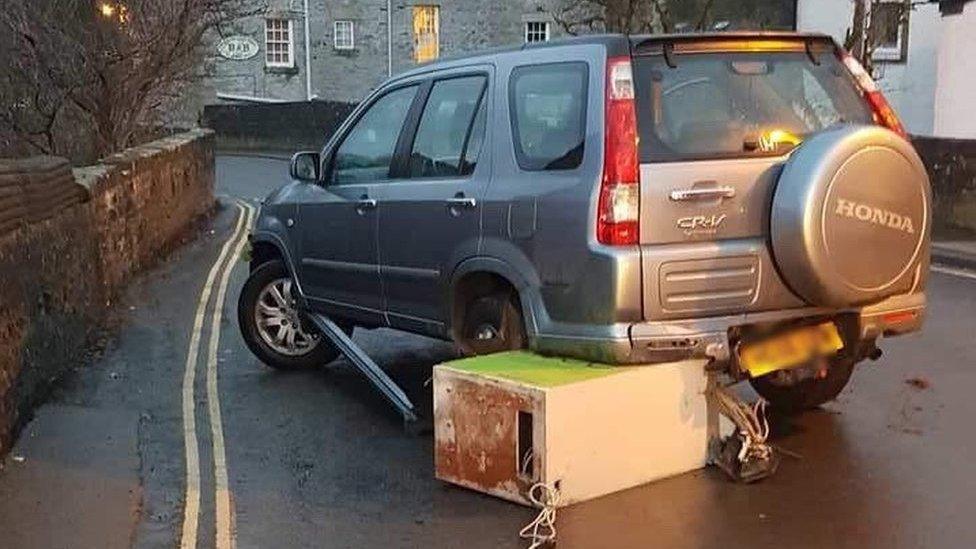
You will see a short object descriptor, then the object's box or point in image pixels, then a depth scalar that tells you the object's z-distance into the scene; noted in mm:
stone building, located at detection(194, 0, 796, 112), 50406
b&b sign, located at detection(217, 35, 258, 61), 49125
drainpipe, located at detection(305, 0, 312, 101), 50625
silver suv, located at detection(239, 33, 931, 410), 6340
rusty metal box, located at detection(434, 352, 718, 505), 6195
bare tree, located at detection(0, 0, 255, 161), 17562
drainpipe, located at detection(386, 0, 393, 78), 50500
